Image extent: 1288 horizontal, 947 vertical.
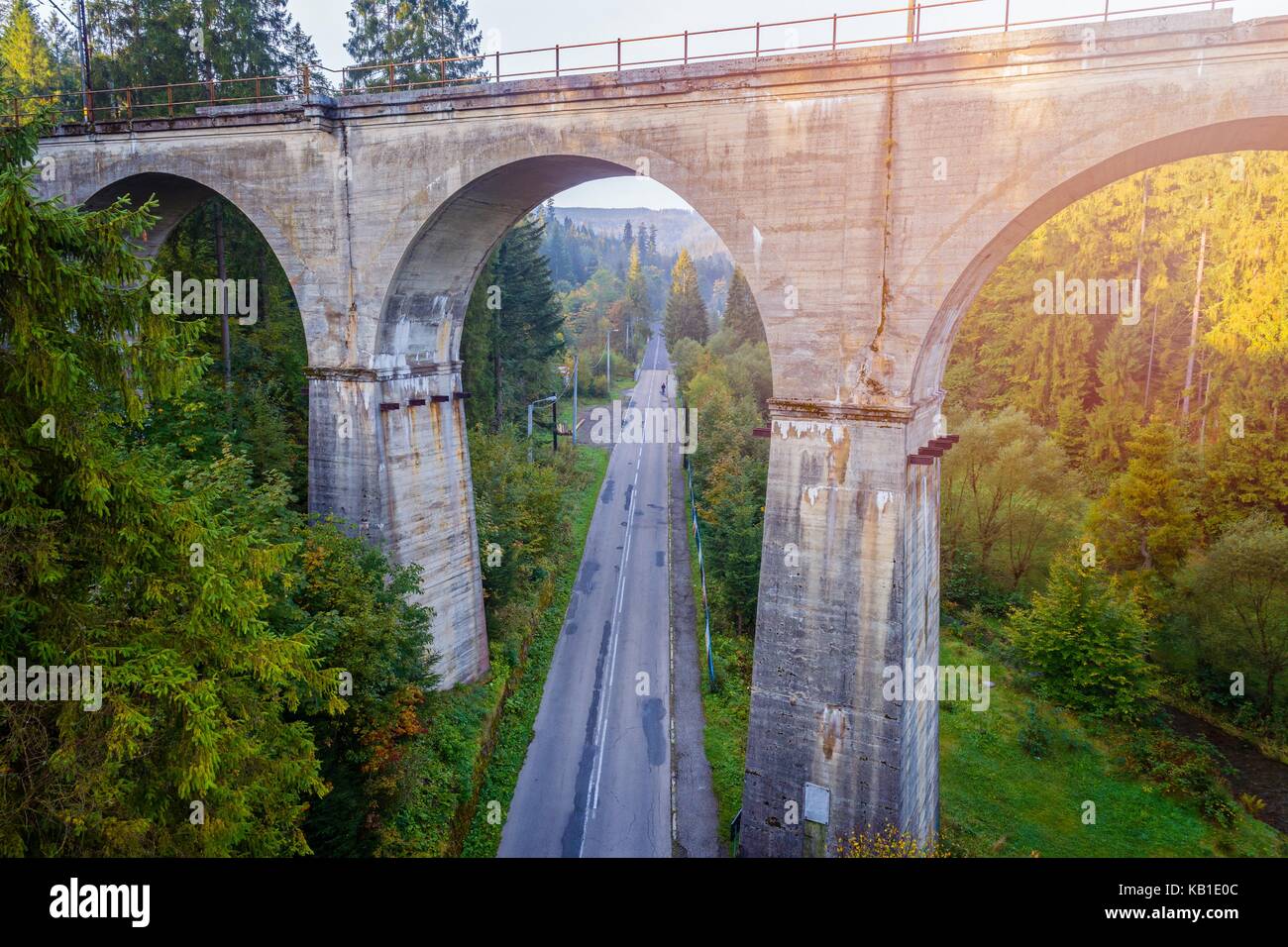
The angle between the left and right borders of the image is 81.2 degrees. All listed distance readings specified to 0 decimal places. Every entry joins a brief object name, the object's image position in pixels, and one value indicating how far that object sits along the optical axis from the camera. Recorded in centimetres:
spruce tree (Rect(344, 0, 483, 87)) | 2670
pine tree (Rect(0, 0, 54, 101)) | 3269
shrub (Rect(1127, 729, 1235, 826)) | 1862
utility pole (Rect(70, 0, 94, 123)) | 1808
